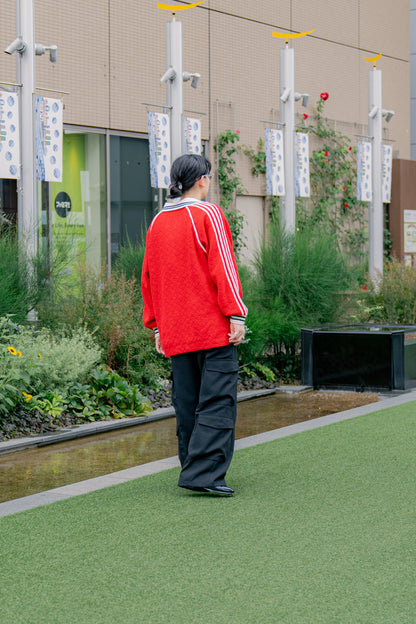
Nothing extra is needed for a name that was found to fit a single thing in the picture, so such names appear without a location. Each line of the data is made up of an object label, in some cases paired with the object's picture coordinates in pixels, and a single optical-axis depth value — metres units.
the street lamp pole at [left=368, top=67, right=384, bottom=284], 16.31
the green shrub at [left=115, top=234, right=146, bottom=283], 10.55
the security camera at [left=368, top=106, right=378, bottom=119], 16.30
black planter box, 9.95
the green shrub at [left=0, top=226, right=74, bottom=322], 8.53
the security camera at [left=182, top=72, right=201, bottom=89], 13.14
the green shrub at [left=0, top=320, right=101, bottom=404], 7.44
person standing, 4.95
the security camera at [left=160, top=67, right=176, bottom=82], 11.78
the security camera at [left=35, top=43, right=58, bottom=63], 9.95
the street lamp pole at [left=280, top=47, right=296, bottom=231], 13.64
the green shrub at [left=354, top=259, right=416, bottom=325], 12.23
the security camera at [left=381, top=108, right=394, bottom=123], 17.28
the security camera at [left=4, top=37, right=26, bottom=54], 9.64
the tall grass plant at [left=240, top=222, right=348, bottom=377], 11.19
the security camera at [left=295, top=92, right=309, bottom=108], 14.91
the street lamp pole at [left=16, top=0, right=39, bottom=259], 9.73
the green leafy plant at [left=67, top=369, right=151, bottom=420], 8.16
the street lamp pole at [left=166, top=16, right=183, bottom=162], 11.78
